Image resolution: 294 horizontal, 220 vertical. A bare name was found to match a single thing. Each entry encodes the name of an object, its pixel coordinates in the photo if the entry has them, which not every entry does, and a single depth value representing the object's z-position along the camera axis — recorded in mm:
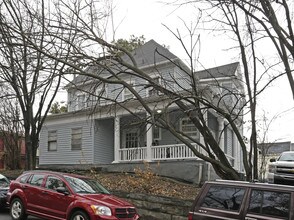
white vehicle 9247
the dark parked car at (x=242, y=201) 4595
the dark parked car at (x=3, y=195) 9625
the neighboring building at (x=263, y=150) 17062
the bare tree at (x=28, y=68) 9849
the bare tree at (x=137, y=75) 8840
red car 6898
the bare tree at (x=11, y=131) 22264
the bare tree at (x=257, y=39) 7689
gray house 14323
